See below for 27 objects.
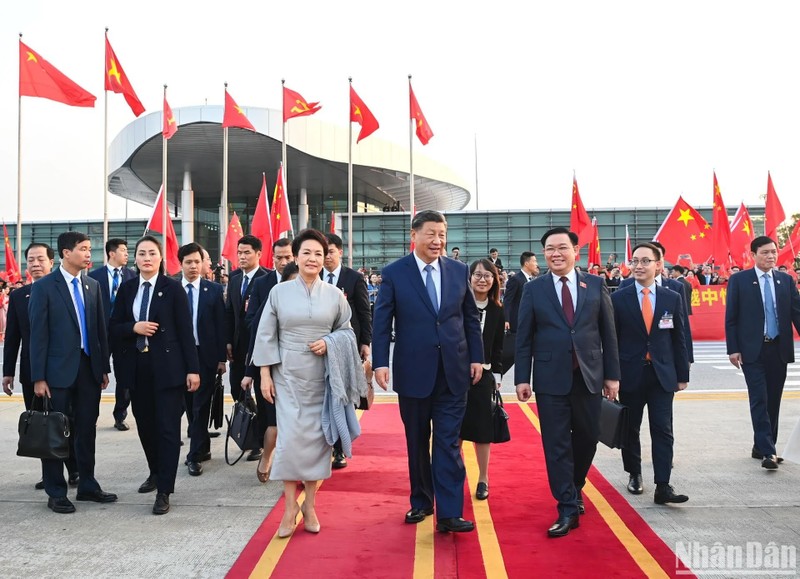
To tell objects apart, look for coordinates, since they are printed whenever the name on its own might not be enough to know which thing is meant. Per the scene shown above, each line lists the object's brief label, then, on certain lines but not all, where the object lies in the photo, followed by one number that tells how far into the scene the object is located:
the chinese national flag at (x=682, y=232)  16.20
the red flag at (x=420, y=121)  22.89
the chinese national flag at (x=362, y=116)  22.73
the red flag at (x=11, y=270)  23.33
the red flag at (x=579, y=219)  20.19
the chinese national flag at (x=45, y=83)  17.38
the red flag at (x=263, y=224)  19.20
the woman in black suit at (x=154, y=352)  5.19
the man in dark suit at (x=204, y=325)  6.51
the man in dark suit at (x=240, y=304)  6.73
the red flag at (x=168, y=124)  23.03
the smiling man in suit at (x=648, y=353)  5.25
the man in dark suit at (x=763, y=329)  6.23
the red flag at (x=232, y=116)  22.30
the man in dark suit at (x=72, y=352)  5.09
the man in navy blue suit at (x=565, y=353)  4.66
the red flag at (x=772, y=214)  17.25
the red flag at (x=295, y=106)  23.52
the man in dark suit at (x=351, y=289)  6.20
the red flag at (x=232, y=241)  21.22
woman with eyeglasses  5.22
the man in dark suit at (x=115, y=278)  7.75
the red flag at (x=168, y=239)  19.10
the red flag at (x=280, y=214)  20.55
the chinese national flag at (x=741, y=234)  17.81
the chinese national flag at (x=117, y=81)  20.28
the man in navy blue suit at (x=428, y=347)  4.61
